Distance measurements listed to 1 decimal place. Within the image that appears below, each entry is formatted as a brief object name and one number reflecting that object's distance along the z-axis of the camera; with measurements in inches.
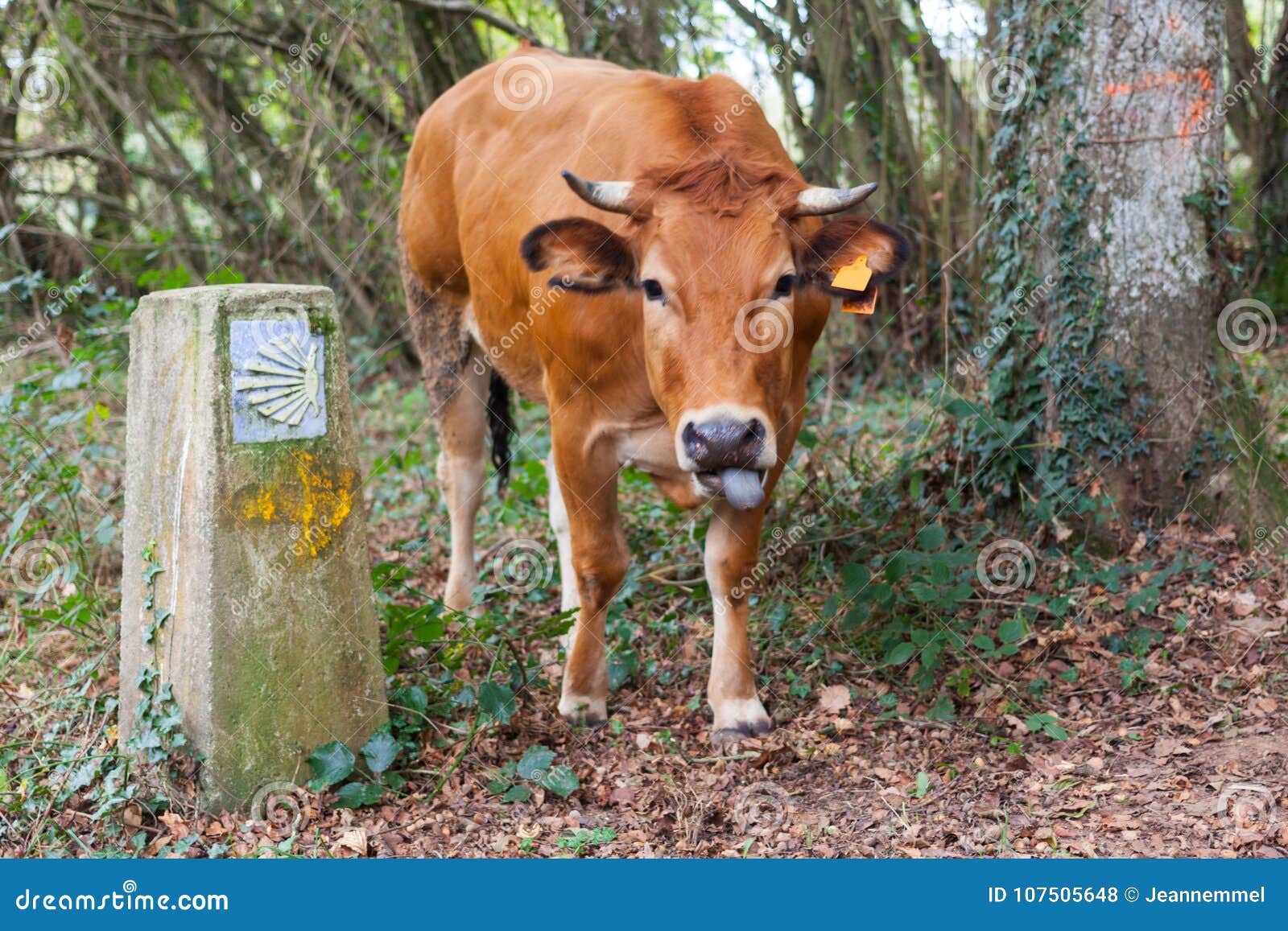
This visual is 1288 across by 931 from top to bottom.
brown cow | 148.9
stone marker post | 136.8
